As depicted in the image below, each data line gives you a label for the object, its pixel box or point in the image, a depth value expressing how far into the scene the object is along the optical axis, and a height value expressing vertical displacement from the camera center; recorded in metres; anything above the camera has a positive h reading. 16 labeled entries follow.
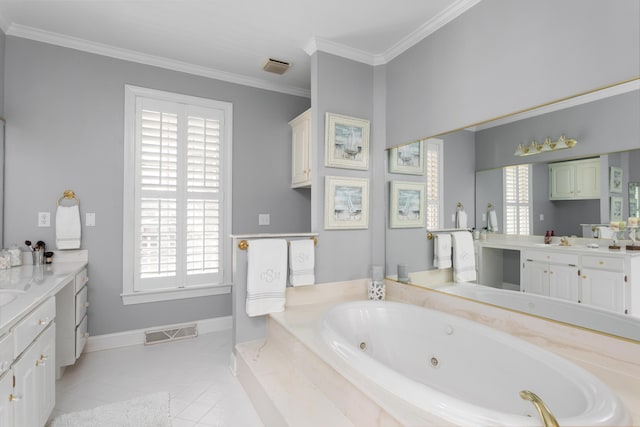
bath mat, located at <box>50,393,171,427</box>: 1.81 -1.18
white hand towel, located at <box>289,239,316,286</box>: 2.49 -0.36
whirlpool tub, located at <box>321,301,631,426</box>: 1.09 -0.71
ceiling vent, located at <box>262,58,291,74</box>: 2.93 +1.43
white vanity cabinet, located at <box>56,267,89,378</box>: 2.23 -0.78
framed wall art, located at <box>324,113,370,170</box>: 2.63 +0.64
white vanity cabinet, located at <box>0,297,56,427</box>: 1.25 -0.71
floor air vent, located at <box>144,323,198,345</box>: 2.90 -1.11
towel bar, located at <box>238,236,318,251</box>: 2.41 -0.22
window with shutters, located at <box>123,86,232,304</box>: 2.83 +0.19
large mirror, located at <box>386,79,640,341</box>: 1.49 +0.28
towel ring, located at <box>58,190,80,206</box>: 2.60 +0.16
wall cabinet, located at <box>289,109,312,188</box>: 3.05 +0.67
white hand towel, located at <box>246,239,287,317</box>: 2.36 -0.45
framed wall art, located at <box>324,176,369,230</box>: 2.65 +0.12
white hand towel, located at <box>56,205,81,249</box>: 2.53 -0.10
